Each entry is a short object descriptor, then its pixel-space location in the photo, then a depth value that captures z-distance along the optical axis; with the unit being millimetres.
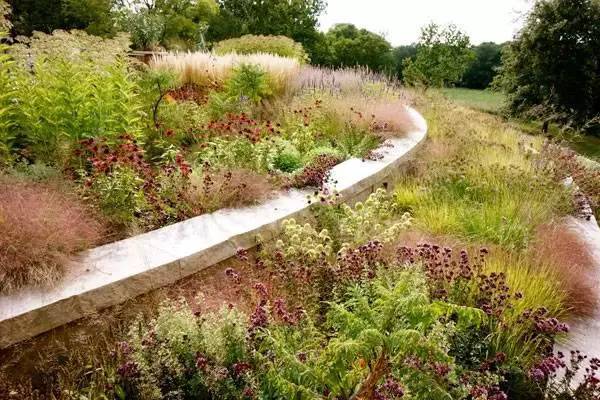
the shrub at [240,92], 6664
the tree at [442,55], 21000
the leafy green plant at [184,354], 2277
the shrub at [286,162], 5123
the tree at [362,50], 35938
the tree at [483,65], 34531
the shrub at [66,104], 3975
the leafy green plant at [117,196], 3531
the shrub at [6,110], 3788
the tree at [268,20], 35500
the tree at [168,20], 20719
